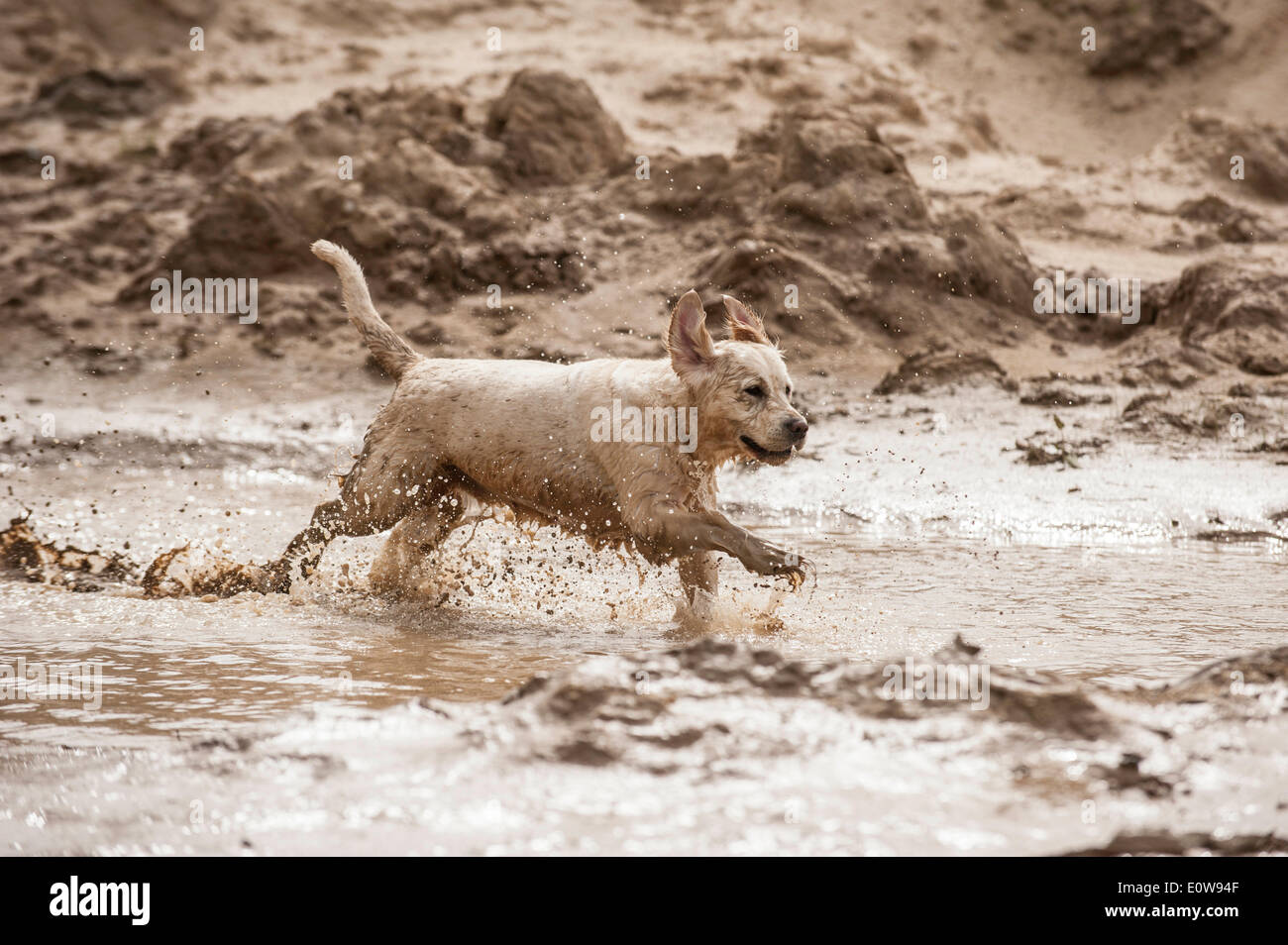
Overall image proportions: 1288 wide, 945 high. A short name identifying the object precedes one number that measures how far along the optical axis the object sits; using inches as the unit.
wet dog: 235.6
